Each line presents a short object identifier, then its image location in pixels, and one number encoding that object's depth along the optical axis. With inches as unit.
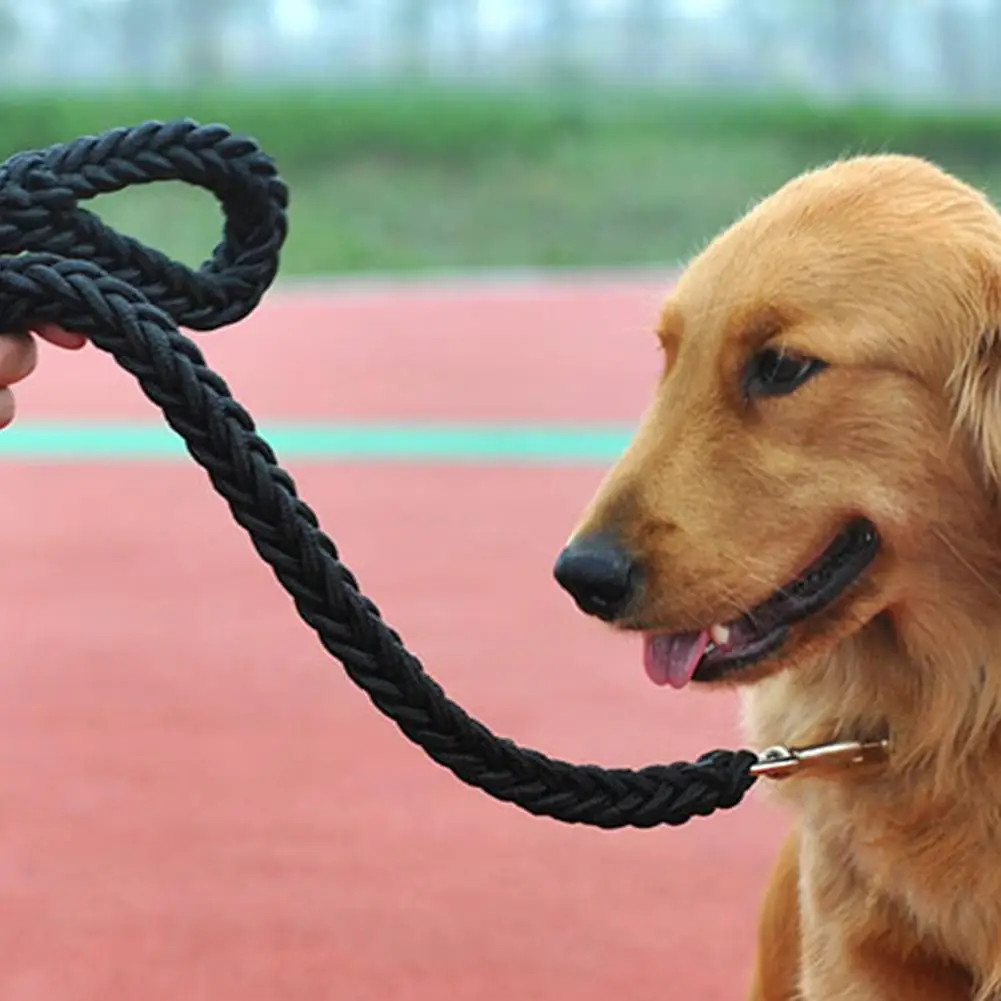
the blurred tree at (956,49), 510.6
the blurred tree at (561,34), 526.0
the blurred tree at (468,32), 517.3
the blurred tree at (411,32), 516.4
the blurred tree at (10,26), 462.3
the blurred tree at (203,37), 496.1
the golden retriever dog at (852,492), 62.1
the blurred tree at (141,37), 486.6
